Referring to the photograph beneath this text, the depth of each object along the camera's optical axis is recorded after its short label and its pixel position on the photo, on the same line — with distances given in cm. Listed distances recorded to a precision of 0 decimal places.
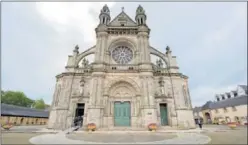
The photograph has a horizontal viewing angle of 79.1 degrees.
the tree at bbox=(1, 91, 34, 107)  4743
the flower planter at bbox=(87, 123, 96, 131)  1456
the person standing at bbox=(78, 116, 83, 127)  1834
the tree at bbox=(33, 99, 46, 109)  6003
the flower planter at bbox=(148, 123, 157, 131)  1472
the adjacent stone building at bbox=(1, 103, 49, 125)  3157
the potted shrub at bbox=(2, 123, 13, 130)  1675
